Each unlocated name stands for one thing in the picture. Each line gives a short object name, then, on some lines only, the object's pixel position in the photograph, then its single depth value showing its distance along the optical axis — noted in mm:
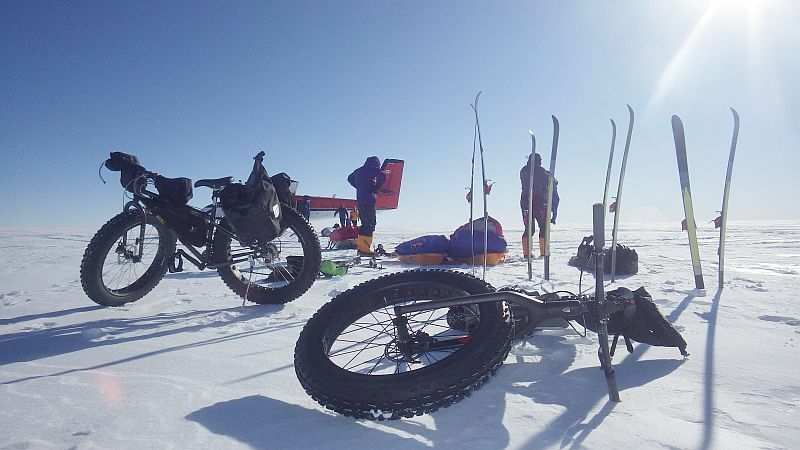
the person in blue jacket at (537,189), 8188
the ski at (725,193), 4763
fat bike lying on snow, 1367
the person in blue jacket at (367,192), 9023
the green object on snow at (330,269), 5410
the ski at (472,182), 4841
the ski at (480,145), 4723
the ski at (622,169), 4238
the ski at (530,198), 5367
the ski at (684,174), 4738
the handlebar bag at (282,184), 3949
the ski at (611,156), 4579
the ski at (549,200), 5438
